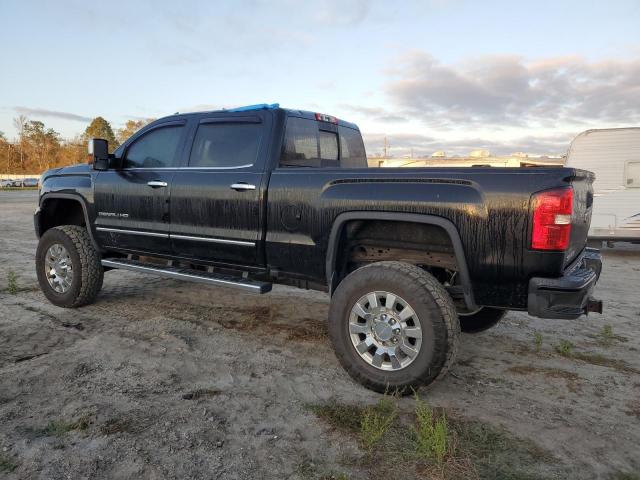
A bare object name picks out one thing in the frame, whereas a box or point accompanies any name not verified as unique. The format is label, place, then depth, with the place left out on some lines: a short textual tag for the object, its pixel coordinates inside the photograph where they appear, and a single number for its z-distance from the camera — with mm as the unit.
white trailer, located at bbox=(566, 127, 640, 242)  10172
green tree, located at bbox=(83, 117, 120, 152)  81562
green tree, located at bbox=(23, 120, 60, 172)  75312
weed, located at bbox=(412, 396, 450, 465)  2471
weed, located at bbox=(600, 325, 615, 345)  4567
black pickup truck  3012
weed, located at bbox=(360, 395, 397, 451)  2637
